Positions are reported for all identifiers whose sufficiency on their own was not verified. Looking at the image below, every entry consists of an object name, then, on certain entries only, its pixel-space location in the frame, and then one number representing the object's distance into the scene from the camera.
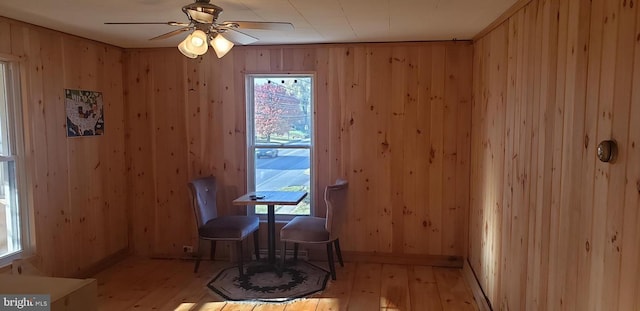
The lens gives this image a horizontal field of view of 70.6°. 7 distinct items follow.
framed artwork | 4.08
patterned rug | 3.88
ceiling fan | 2.52
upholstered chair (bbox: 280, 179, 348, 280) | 4.14
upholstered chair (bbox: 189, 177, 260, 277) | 4.26
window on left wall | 3.46
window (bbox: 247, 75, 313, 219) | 4.79
